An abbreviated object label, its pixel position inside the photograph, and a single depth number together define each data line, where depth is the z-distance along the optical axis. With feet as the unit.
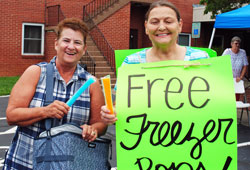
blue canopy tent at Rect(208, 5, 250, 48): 25.41
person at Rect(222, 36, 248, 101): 29.73
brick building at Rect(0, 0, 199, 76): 50.90
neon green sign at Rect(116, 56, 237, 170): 6.61
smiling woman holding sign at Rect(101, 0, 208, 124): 7.07
